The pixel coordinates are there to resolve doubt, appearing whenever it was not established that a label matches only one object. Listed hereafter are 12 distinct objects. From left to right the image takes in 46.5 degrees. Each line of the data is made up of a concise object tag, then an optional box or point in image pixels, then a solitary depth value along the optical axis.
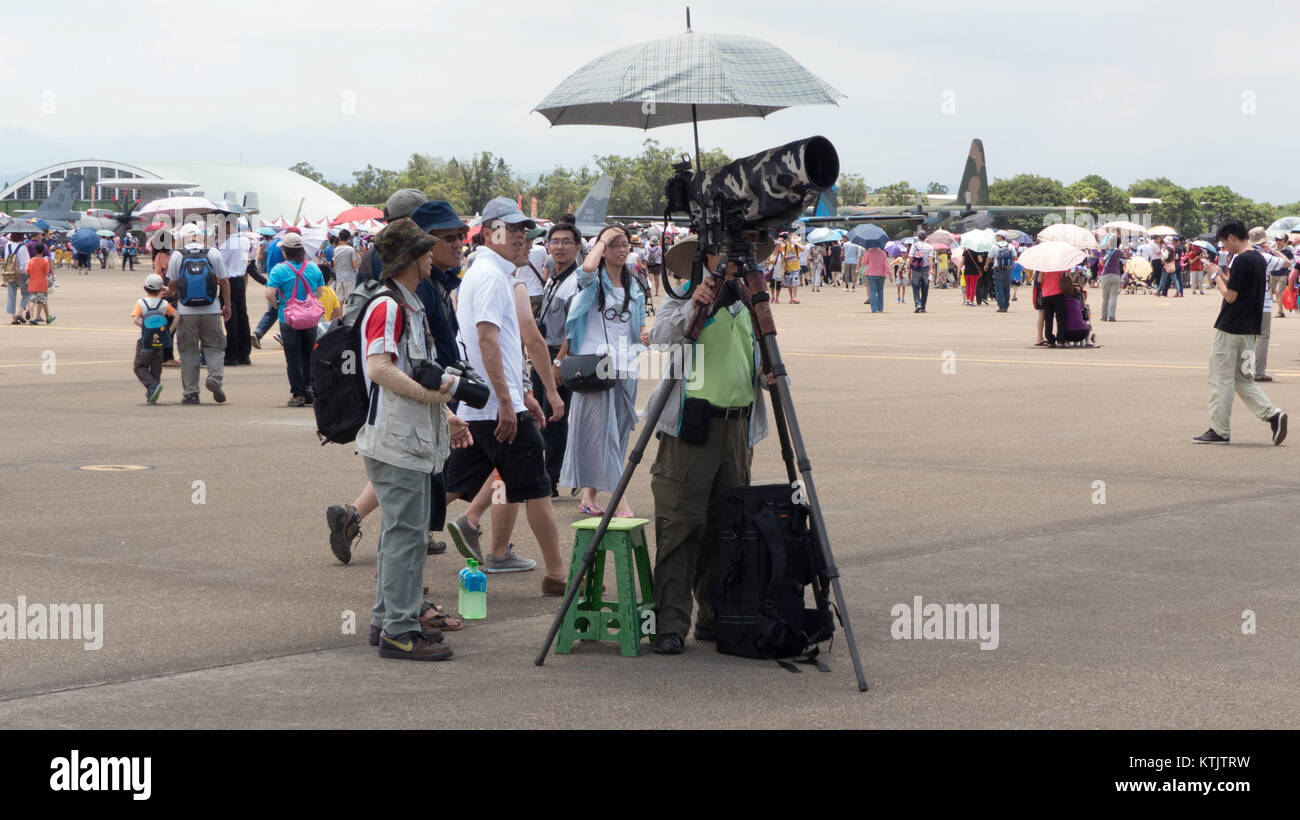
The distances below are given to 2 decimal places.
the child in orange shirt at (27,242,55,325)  30.58
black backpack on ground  6.09
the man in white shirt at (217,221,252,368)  21.39
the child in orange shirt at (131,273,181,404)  16.20
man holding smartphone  12.90
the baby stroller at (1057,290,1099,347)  25.30
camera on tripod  5.71
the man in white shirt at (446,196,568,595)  7.20
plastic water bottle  6.82
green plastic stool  6.25
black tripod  5.93
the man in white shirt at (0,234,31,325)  31.56
